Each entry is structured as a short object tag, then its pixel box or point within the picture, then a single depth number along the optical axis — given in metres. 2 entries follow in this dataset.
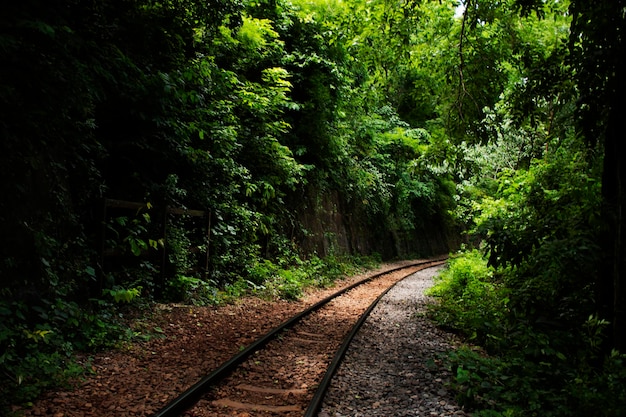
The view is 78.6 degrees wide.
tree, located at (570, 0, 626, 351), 3.67
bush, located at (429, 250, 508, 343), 6.82
